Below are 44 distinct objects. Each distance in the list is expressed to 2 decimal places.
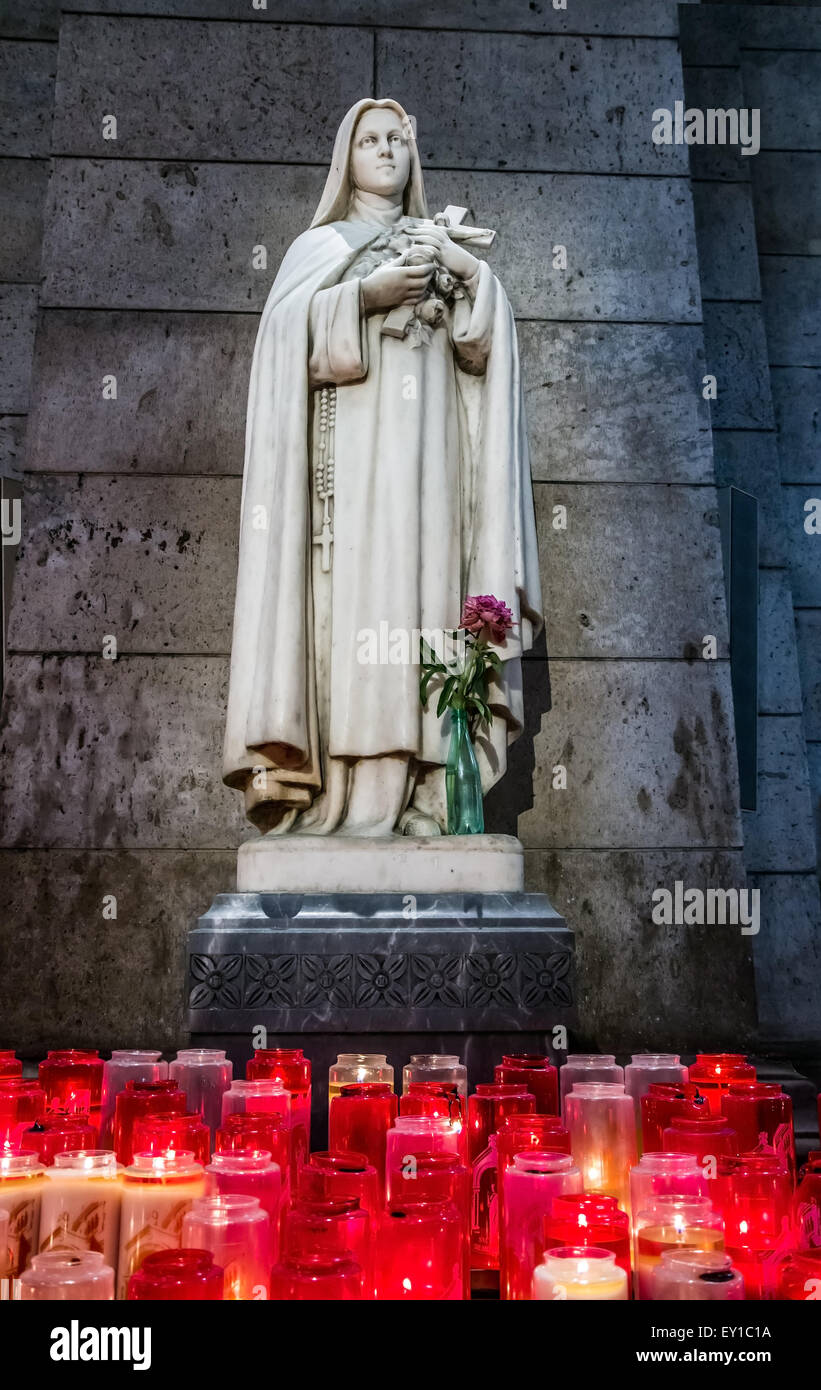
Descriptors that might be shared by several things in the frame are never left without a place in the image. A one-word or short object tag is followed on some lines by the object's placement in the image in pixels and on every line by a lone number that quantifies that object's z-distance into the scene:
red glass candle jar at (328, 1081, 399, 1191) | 1.90
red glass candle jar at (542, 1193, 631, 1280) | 1.31
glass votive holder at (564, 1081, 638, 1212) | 1.87
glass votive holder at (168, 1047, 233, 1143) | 2.23
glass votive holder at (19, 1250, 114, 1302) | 1.13
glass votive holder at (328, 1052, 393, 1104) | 2.20
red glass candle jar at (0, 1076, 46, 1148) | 1.93
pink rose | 3.30
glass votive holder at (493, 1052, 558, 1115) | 2.20
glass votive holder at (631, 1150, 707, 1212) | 1.50
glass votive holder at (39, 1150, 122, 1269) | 1.46
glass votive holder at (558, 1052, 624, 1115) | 2.21
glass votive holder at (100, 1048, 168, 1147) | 2.25
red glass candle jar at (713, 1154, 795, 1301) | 1.53
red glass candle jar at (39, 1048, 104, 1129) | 2.35
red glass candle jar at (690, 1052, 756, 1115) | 2.33
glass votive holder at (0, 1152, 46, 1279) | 1.45
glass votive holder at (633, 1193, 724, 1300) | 1.32
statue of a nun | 3.40
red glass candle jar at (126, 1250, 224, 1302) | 1.11
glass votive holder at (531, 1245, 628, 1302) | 1.14
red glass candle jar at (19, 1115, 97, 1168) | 1.79
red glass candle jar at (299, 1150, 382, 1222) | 1.56
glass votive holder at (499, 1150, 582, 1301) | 1.42
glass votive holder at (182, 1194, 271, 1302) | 1.26
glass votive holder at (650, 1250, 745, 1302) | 1.17
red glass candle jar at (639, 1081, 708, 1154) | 1.94
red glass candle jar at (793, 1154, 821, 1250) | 1.47
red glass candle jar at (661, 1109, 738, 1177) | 1.75
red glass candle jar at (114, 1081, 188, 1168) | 1.87
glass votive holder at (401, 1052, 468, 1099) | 2.18
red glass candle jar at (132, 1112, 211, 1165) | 1.71
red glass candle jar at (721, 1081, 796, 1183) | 2.04
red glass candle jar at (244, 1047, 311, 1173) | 2.26
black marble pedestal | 3.03
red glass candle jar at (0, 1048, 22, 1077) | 2.37
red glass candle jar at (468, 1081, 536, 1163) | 1.97
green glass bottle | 3.30
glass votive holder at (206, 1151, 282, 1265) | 1.49
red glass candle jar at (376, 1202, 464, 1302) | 1.29
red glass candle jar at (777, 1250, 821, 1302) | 1.23
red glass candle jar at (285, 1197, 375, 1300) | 1.27
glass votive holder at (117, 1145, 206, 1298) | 1.44
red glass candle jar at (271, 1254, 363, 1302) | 1.16
